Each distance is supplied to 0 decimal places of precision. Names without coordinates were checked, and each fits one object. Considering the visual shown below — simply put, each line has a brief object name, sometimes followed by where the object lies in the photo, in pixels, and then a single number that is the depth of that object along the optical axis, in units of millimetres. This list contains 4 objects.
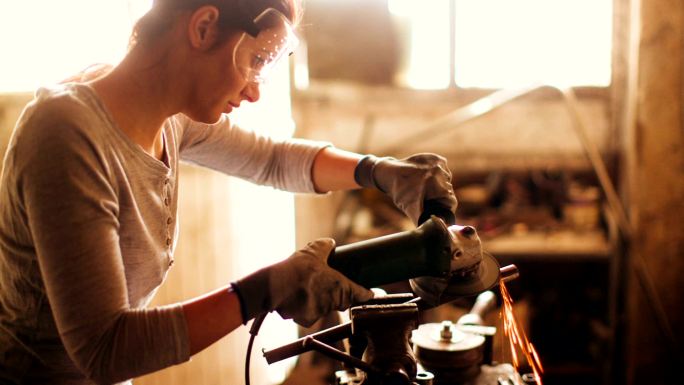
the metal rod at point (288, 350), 914
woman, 770
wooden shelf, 3010
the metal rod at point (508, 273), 1040
